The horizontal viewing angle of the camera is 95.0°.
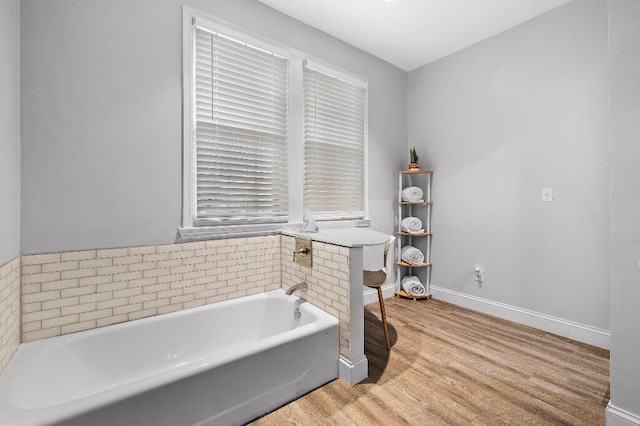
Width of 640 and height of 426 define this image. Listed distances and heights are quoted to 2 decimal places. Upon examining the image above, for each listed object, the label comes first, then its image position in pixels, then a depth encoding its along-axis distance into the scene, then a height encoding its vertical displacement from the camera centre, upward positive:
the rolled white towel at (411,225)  3.44 -0.15
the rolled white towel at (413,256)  3.41 -0.51
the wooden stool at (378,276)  2.42 -0.54
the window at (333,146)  2.83 +0.68
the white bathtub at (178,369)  1.20 -0.82
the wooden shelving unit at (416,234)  3.44 -0.24
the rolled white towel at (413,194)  3.46 +0.21
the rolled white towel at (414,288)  3.46 -0.89
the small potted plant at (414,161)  3.46 +0.61
